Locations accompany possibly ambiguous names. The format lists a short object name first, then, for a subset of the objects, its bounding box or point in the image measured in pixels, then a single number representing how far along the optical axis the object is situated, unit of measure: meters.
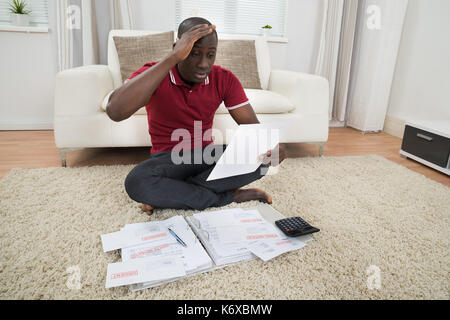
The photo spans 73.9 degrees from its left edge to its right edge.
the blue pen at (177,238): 1.06
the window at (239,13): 2.88
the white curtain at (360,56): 2.77
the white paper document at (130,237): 1.07
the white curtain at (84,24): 2.51
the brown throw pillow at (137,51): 2.15
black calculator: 1.15
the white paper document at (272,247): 1.04
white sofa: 1.84
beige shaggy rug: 0.91
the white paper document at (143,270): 0.89
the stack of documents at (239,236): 1.04
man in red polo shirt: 1.07
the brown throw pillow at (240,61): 2.29
